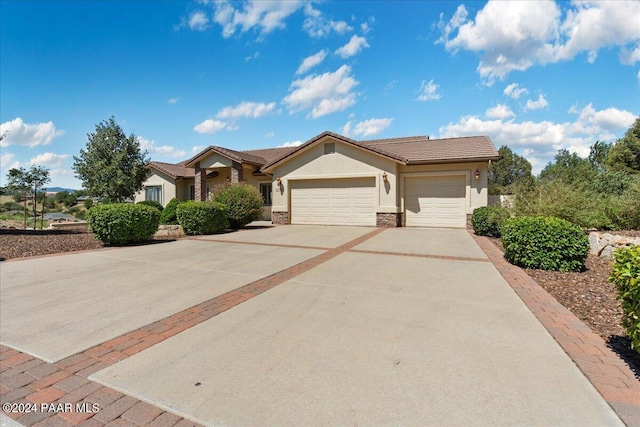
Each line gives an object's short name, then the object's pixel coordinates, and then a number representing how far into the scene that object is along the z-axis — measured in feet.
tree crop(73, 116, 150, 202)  57.72
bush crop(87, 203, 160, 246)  31.89
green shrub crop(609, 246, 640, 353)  8.74
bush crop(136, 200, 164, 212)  65.36
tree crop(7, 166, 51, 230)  52.90
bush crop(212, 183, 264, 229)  47.21
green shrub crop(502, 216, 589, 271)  20.92
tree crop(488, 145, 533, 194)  114.21
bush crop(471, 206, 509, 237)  37.99
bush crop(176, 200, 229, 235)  41.81
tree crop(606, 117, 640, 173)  79.87
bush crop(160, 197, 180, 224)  55.06
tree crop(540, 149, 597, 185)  132.69
